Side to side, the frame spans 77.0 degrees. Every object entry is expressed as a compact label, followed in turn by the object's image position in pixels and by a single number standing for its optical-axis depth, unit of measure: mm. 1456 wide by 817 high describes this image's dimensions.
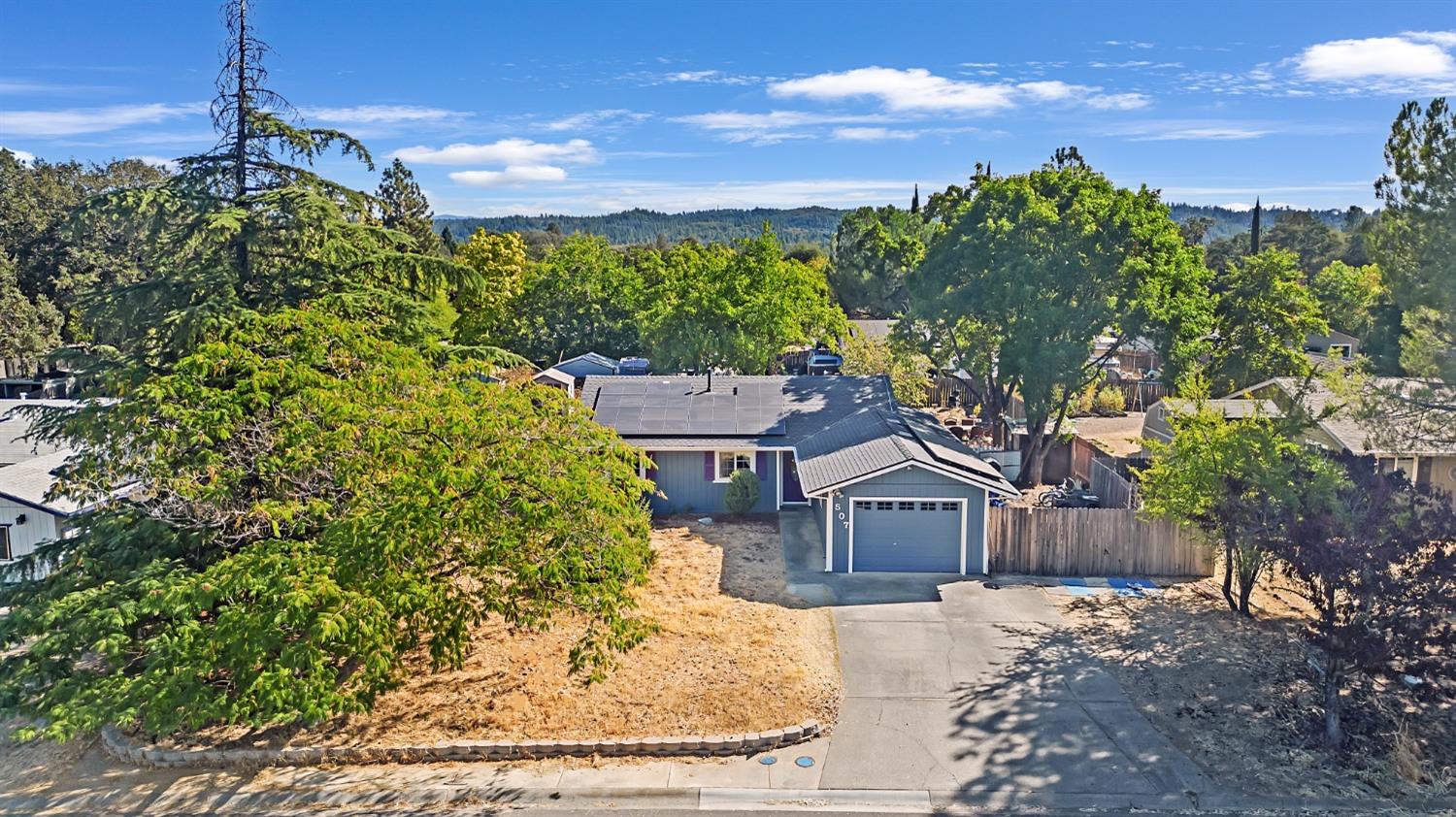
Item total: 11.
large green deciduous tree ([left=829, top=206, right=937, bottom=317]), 66688
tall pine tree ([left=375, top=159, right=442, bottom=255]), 61250
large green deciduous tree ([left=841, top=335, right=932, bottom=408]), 31062
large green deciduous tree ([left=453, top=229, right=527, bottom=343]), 46688
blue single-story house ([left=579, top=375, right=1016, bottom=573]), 19172
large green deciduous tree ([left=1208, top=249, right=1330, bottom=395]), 31484
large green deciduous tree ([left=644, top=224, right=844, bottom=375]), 34125
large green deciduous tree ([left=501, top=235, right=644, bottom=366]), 44531
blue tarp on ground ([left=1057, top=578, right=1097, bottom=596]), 18234
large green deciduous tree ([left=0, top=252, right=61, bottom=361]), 42291
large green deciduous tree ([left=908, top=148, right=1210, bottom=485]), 23500
